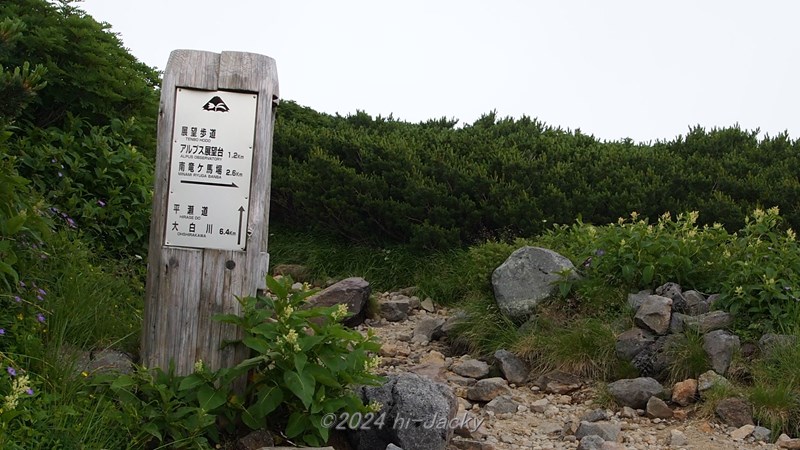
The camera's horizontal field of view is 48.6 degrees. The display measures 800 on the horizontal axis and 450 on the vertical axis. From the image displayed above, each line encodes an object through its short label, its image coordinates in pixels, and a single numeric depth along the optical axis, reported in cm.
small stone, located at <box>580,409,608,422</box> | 630
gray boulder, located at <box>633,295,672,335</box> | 697
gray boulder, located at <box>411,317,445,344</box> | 842
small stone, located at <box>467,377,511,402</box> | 679
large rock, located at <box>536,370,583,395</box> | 693
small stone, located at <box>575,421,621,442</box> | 592
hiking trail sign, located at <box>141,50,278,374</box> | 508
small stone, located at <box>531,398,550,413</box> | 661
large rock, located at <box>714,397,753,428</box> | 613
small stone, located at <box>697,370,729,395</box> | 641
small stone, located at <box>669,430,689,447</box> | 591
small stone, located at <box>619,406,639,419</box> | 643
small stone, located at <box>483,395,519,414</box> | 654
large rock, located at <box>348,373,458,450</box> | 512
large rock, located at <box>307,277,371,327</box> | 856
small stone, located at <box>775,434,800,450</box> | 587
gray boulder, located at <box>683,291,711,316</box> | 716
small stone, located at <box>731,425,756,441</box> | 593
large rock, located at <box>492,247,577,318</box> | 779
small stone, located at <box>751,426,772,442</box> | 594
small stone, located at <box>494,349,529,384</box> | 718
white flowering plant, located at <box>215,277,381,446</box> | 460
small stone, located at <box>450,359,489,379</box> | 729
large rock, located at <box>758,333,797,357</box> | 648
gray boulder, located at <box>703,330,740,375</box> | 659
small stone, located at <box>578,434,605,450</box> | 560
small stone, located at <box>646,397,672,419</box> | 637
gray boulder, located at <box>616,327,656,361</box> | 693
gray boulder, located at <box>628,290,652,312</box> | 726
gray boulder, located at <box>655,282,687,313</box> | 722
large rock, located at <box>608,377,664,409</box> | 652
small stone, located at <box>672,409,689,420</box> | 636
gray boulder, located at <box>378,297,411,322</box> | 917
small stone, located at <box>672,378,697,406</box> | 646
